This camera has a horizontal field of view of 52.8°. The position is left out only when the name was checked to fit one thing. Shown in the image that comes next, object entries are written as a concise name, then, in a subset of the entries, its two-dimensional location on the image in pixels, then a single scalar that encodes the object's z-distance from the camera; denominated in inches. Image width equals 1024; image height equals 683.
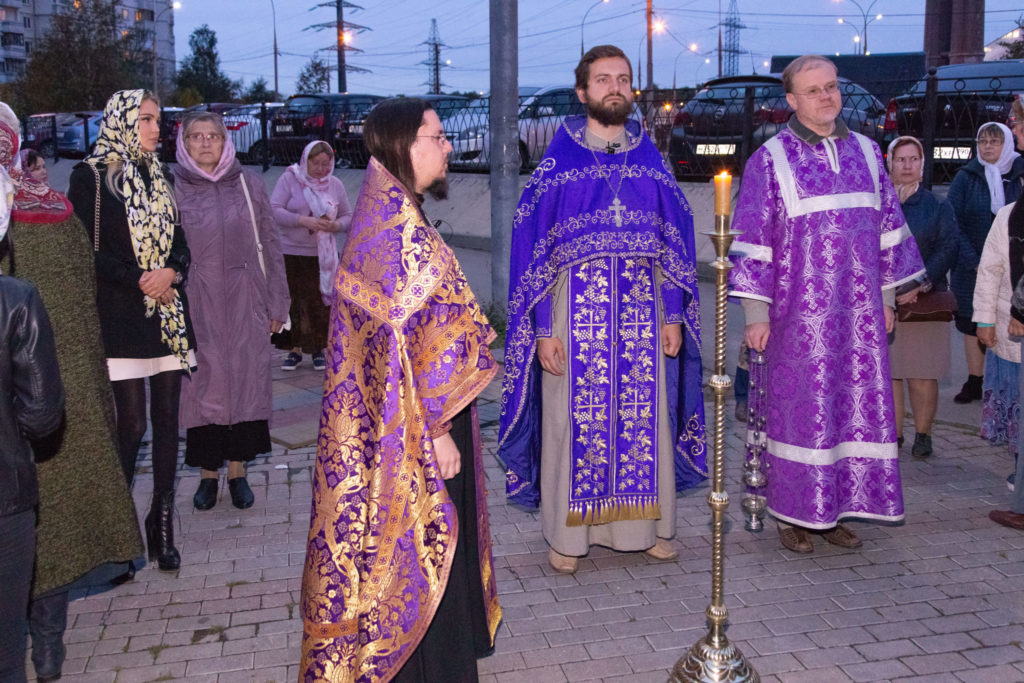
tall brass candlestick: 133.8
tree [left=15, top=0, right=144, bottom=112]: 1695.4
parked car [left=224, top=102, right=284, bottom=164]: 922.1
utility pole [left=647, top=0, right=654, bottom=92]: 1579.7
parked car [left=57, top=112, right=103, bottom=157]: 1211.7
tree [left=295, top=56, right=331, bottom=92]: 2472.9
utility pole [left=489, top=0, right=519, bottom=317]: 339.6
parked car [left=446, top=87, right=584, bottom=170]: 653.3
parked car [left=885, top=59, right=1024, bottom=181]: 495.8
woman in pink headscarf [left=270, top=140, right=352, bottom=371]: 348.8
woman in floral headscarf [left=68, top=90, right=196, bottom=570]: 188.5
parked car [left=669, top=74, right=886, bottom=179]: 556.1
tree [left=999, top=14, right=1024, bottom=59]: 1205.5
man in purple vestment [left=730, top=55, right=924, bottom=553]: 197.0
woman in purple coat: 218.8
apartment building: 3496.6
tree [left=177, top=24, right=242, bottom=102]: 2810.0
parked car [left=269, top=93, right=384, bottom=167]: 807.1
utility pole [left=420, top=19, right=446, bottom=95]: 3329.2
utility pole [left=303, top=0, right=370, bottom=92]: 2097.7
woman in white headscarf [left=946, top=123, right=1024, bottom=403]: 290.8
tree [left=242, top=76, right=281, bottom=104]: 2652.6
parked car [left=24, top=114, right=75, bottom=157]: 1255.0
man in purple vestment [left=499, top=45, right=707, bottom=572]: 191.8
